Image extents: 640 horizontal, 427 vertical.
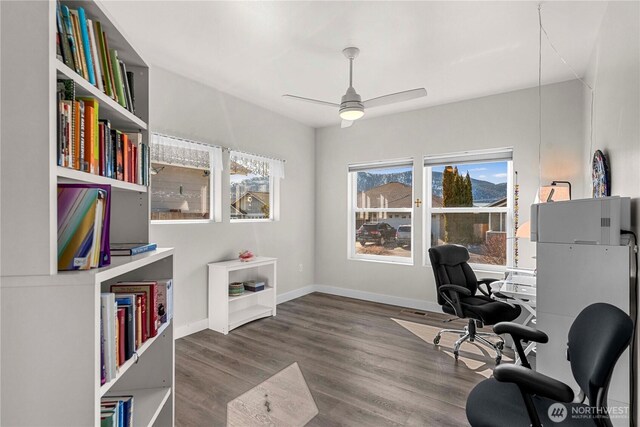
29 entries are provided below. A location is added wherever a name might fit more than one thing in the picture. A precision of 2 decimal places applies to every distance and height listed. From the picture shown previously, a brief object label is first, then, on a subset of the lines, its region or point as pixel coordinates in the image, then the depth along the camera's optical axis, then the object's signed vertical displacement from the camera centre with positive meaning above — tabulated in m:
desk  2.46 -0.62
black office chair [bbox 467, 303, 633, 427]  1.17 -0.67
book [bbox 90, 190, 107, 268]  1.02 -0.05
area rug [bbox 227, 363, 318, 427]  2.03 -1.32
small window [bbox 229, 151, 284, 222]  4.05 +0.38
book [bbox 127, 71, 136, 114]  1.56 +0.64
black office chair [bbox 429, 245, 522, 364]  2.81 -0.82
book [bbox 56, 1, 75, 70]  1.02 +0.57
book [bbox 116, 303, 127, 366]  1.13 -0.44
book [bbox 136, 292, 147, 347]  1.28 -0.43
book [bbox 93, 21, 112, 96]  1.23 +0.62
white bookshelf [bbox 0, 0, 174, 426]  0.88 -0.17
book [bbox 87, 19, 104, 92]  1.16 +0.59
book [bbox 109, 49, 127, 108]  1.37 +0.60
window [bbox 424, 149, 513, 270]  3.91 +0.15
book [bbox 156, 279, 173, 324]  1.49 -0.41
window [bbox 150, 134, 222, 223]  3.23 +0.39
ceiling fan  2.71 +1.02
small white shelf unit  3.49 -0.97
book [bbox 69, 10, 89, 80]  1.09 +0.60
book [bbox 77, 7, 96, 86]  1.11 +0.61
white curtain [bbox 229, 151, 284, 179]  4.05 +0.68
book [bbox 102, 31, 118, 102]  1.28 +0.60
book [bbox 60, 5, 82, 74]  1.05 +0.60
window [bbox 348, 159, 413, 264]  4.64 +0.06
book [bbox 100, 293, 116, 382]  1.00 -0.37
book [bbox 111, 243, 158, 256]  1.35 -0.16
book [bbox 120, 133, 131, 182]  1.40 +0.25
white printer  1.61 -0.03
